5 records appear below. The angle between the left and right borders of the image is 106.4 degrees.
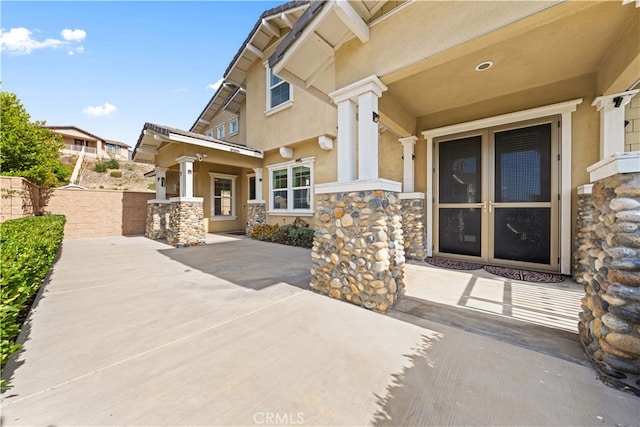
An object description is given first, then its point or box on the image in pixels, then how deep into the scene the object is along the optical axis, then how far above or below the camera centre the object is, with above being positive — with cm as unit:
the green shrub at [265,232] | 858 -75
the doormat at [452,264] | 483 -109
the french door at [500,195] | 444 +35
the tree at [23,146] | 827 +239
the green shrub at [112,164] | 2376 +477
